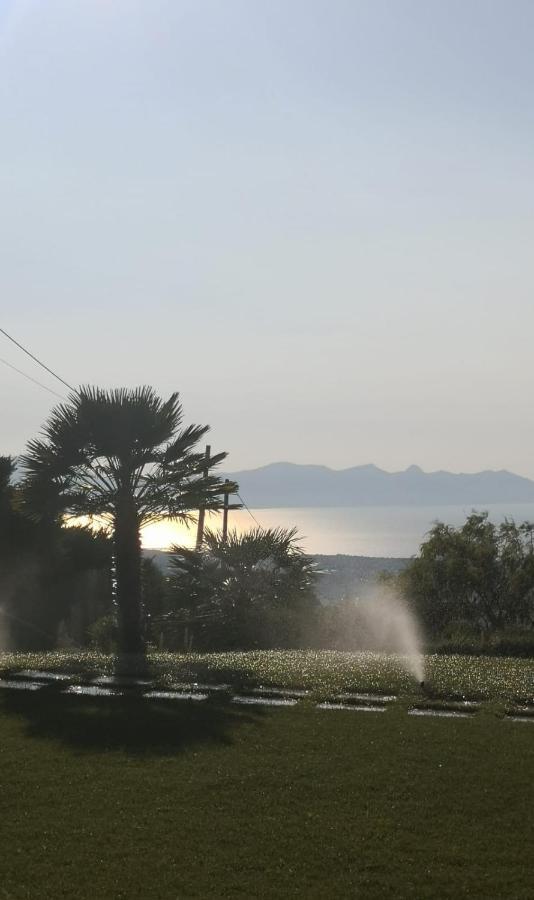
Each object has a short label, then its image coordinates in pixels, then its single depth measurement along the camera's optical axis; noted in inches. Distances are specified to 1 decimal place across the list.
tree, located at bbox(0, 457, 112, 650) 1489.9
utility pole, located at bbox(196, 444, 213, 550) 1216.8
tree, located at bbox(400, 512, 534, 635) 1288.1
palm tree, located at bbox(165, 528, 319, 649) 1046.0
